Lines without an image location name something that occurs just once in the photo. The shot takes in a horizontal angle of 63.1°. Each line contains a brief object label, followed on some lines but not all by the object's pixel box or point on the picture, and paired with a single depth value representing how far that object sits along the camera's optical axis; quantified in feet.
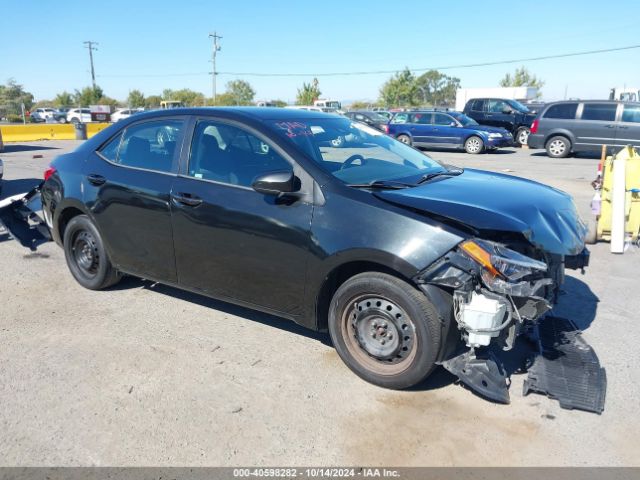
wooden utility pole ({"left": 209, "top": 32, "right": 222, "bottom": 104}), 182.79
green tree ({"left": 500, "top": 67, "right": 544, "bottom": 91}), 255.91
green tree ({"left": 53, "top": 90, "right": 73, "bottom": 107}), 282.36
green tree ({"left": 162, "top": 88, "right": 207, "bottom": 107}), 250.14
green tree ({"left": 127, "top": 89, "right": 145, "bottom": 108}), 267.18
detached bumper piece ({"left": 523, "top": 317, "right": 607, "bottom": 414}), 10.29
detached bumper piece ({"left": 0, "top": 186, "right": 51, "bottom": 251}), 19.17
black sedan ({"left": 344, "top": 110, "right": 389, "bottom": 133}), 72.64
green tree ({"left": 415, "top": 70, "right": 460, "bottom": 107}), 375.53
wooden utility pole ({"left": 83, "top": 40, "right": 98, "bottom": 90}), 246.39
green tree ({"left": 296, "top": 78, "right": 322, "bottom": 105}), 236.84
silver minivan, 51.85
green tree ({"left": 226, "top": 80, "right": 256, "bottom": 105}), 265.52
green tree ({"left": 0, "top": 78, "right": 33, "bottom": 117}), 232.94
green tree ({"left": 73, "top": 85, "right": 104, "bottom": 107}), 242.37
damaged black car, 9.80
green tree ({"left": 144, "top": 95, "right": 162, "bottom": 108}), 277.19
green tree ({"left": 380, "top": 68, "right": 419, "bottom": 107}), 229.86
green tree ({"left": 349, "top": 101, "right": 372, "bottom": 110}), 274.16
